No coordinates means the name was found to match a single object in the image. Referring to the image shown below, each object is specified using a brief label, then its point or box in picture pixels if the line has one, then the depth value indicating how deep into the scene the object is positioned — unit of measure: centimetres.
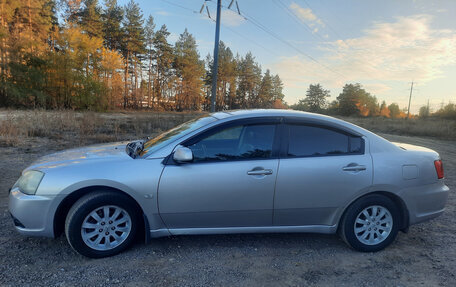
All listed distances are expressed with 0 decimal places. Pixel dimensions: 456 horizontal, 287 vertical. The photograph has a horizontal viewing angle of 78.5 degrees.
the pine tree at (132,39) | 4916
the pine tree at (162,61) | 5453
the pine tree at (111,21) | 4712
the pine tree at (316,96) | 10488
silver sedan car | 280
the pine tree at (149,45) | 5309
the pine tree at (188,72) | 5697
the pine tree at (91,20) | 4269
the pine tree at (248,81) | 7019
